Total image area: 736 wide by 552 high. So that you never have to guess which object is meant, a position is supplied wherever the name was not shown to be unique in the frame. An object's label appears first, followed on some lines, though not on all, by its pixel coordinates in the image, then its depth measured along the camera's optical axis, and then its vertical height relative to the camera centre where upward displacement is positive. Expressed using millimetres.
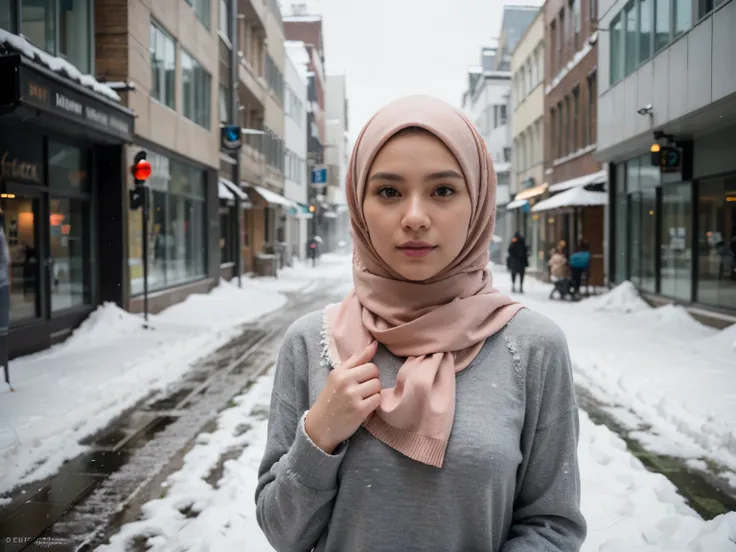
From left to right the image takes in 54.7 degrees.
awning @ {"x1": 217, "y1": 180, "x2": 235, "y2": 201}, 25147 +1831
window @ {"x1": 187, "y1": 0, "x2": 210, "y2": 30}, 19812 +6743
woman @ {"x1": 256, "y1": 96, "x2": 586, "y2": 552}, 1638 -363
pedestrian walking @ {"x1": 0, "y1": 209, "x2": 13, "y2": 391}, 7926 -642
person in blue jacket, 21391 -677
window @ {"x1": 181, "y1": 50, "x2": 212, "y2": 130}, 19812 +4547
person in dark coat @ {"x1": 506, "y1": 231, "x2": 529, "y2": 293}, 23766 -419
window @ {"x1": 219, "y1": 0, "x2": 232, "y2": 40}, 25234 +8170
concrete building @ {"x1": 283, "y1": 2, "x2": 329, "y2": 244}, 61638 +14501
